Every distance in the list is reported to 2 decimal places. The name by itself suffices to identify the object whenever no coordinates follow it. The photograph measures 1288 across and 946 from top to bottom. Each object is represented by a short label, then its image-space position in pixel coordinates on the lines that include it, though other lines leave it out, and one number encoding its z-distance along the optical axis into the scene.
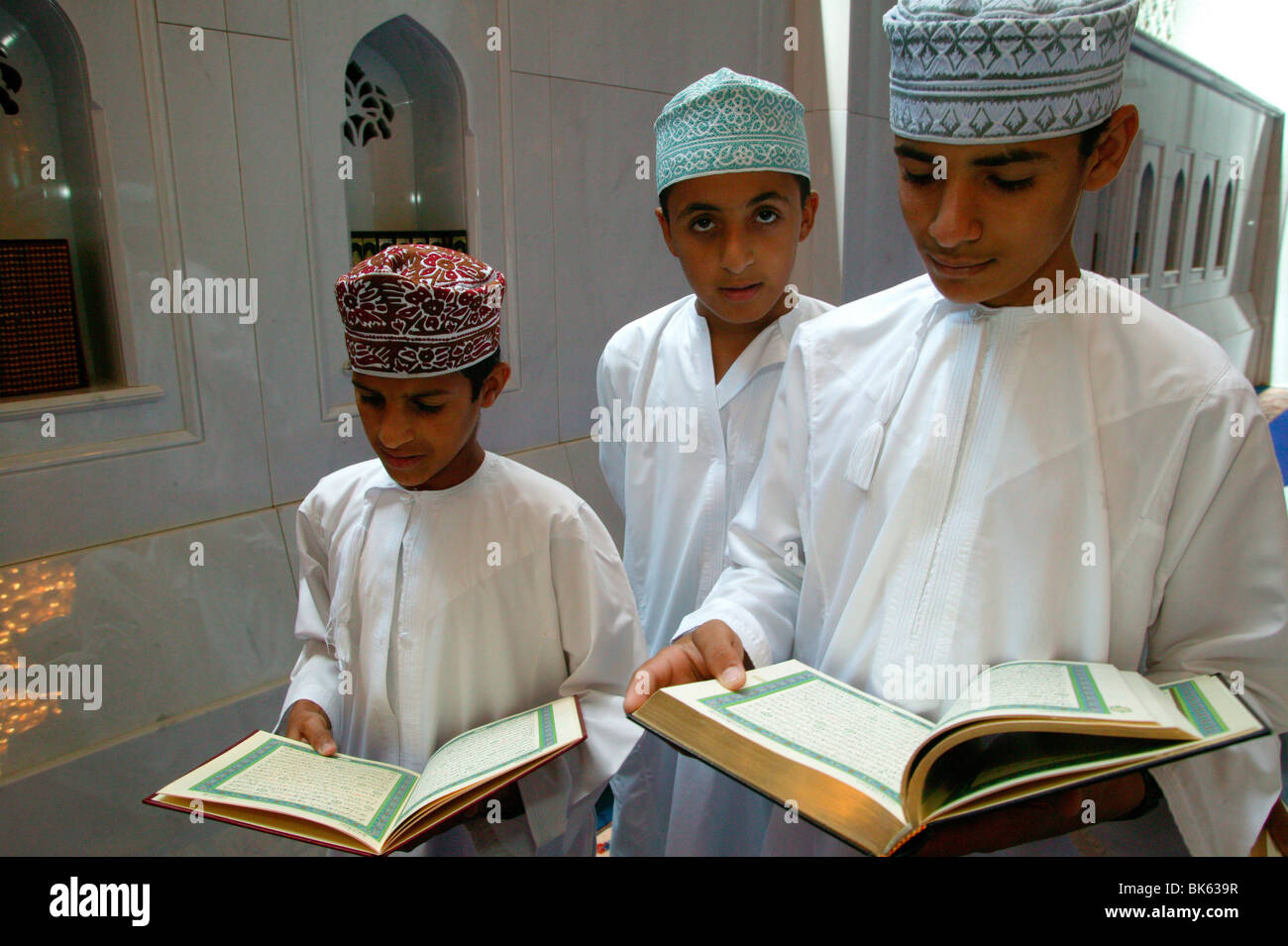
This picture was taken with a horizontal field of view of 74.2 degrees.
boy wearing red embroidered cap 1.61
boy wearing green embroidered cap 2.06
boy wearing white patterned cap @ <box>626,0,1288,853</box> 1.21
